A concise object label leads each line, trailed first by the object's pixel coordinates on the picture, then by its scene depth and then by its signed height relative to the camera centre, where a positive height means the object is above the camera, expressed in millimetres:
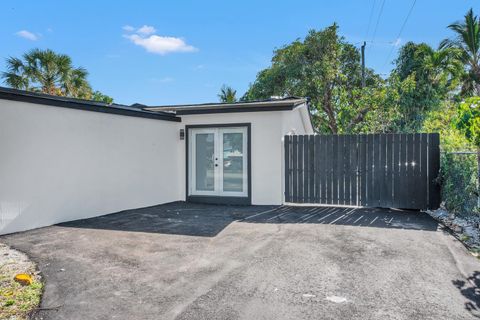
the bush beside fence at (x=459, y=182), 6152 -440
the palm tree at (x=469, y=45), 17453 +6140
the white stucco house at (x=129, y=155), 6281 +162
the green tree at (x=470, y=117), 4336 +563
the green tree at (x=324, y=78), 18312 +4693
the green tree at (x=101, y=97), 20927 +4162
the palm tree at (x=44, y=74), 15203 +4159
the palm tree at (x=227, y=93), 31547 +6489
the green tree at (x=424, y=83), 16406 +3857
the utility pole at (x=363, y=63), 18297 +5527
